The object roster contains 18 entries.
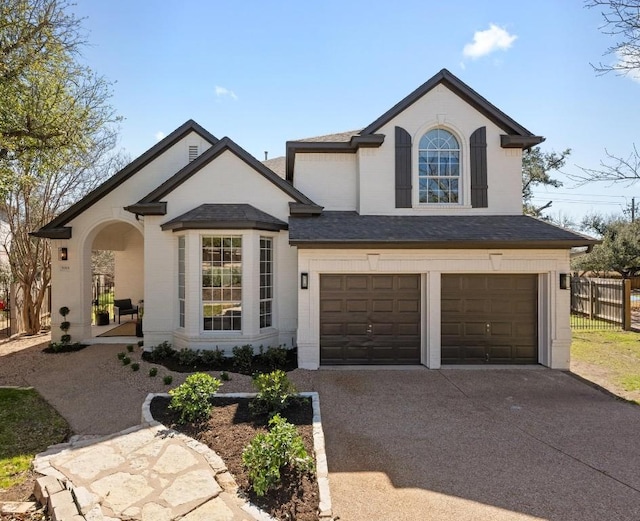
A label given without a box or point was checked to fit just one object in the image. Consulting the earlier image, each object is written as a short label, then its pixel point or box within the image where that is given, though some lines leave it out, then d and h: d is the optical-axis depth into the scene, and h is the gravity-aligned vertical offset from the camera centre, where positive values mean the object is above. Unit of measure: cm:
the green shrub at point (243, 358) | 919 -231
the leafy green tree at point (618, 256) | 2983 +94
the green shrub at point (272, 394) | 616 -214
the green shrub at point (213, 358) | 949 -231
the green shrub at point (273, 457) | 415 -224
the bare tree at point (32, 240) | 1362 +113
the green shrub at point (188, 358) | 948 -230
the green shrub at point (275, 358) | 952 -233
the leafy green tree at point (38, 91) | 862 +457
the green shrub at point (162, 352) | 1003 -228
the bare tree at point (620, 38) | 924 +598
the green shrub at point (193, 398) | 584 -209
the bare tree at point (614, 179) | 1030 +254
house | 984 +67
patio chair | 1552 -161
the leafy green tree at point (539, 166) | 2191 +609
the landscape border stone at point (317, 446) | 399 -246
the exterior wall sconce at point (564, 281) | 977 -36
